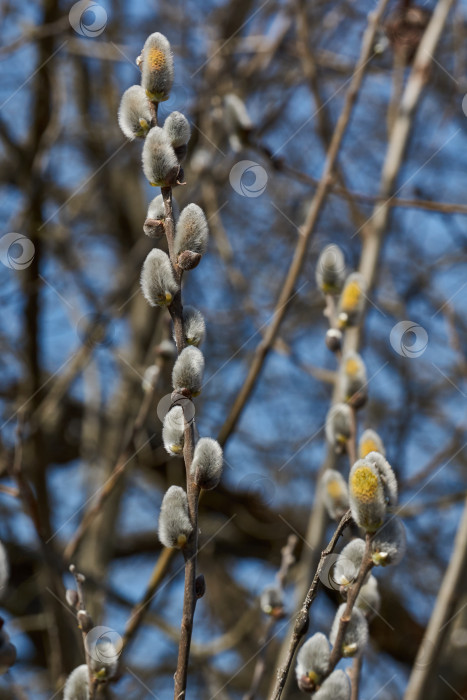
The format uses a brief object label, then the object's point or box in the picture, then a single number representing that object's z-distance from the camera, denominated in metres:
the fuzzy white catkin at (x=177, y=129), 1.04
